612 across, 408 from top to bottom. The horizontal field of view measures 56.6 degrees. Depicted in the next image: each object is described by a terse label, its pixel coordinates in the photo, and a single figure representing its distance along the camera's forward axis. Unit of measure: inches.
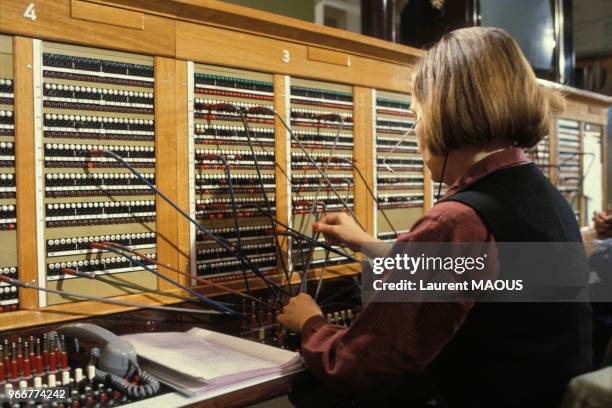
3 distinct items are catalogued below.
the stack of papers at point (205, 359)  44.2
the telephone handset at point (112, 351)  45.8
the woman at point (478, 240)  42.9
